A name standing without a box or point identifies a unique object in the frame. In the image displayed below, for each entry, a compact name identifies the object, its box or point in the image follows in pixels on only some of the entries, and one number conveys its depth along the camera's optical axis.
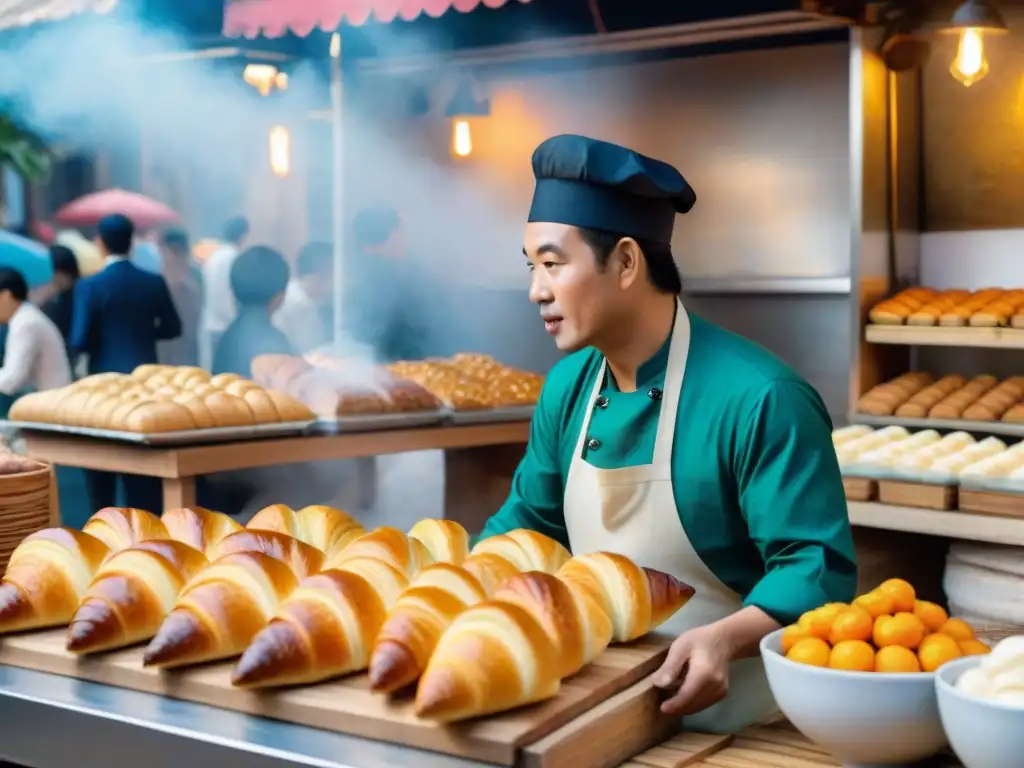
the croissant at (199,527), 1.89
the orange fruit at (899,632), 1.41
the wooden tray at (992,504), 3.57
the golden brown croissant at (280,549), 1.70
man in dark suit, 5.87
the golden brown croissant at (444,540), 1.85
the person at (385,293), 5.83
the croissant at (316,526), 1.92
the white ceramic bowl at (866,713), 1.35
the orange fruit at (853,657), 1.38
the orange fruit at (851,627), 1.41
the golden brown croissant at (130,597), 1.60
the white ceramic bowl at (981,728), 1.24
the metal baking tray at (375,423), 4.39
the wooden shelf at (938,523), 3.59
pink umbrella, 9.80
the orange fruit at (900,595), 1.46
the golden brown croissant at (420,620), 1.39
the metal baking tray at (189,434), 3.94
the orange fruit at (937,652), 1.38
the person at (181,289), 7.95
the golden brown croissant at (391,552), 1.69
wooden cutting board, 1.33
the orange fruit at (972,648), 1.44
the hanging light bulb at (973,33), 3.83
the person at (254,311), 5.17
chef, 1.79
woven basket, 2.13
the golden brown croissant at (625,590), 1.61
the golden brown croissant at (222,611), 1.52
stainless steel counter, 1.36
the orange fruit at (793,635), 1.45
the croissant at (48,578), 1.73
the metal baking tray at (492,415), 4.75
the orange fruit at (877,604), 1.45
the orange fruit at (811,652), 1.40
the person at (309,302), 5.88
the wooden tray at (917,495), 3.69
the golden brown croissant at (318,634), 1.44
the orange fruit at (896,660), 1.37
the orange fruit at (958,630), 1.47
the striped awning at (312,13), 4.74
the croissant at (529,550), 1.79
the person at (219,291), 8.32
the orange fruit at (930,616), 1.47
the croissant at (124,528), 1.93
